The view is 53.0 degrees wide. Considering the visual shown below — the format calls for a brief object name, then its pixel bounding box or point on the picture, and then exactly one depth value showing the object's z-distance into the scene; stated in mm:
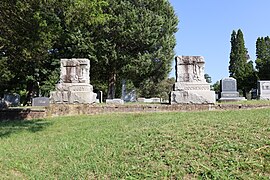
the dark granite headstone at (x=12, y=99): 25684
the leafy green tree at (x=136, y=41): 21281
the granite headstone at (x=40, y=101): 20053
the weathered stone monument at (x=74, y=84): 11719
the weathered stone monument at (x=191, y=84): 11047
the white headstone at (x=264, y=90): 19781
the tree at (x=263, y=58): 39938
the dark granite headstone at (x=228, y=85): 17188
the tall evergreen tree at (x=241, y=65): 42156
